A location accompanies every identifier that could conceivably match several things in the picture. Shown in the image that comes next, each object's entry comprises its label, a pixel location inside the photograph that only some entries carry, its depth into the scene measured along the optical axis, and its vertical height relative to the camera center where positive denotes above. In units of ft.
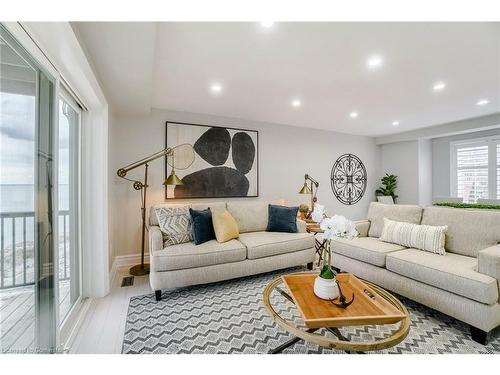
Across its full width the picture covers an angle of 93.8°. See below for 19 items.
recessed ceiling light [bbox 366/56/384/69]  7.43 +4.07
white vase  5.19 -2.30
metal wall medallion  18.12 +0.56
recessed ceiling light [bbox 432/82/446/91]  9.41 +4.14
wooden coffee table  3.89 -2.53
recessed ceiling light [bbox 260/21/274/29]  5.75 +4.02
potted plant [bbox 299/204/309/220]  12.88 -1.39
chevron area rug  5.44 -3.79
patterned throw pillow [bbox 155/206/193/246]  8.75 -1.50
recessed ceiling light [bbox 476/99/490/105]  11.20 +4.13
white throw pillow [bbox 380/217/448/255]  7.77 -1.76
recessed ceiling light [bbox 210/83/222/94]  9.48 +4.08
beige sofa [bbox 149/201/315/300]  7.80 -2.52
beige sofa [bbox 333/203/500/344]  5.64 -2.31
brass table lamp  12.38 -0.23
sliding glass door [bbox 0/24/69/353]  3.47 -0.32
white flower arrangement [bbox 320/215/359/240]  5.30 -0.97
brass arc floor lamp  10.05 +0.41
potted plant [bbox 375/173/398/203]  19.20 +0.00
